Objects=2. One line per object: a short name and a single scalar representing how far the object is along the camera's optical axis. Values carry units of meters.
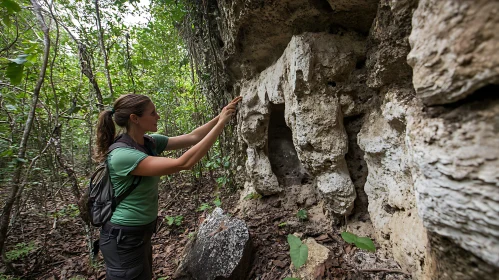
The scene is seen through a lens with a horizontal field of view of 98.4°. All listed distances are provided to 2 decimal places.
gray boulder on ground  2.13
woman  1.58
